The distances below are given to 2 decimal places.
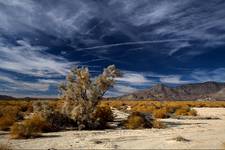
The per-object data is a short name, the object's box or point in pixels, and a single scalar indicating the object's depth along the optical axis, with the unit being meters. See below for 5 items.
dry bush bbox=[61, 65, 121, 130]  10.30
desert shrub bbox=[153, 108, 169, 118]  14.67
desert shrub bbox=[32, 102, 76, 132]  9.42
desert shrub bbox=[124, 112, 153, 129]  9.98
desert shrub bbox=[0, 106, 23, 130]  9.46
